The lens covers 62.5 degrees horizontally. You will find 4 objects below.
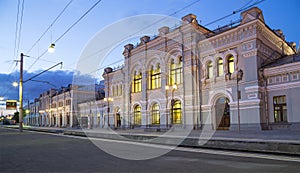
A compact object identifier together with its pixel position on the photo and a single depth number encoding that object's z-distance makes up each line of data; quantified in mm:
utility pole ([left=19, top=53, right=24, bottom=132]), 29406
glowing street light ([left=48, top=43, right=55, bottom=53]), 19500
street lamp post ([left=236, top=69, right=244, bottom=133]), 21234
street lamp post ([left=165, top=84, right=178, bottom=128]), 26106
